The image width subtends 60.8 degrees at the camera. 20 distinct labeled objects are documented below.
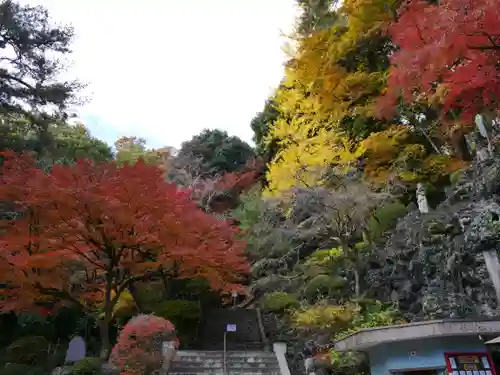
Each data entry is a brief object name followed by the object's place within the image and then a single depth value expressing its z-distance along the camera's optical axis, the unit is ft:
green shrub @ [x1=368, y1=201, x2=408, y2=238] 53.06
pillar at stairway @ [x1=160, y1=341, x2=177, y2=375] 40.96
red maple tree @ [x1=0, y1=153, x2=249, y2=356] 41.57
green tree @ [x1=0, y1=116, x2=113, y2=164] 55.97
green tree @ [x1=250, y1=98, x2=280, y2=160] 91.91
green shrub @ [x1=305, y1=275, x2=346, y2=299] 49.47
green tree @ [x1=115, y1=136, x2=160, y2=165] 109.09
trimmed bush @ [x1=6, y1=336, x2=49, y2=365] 46.69
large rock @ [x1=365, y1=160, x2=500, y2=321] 32.76
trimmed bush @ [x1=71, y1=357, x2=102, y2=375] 39.01
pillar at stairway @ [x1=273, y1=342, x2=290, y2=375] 41.54
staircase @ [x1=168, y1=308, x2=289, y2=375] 41.91
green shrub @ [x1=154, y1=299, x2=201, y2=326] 52.85
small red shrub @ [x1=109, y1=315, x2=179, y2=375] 36.42
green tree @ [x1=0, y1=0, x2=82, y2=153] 48.70
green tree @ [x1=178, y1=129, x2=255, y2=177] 112.68
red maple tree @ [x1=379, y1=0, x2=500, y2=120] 29.40
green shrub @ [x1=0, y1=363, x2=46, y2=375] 41.92
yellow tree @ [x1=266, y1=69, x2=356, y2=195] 55.62
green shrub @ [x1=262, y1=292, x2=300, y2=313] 53.21
